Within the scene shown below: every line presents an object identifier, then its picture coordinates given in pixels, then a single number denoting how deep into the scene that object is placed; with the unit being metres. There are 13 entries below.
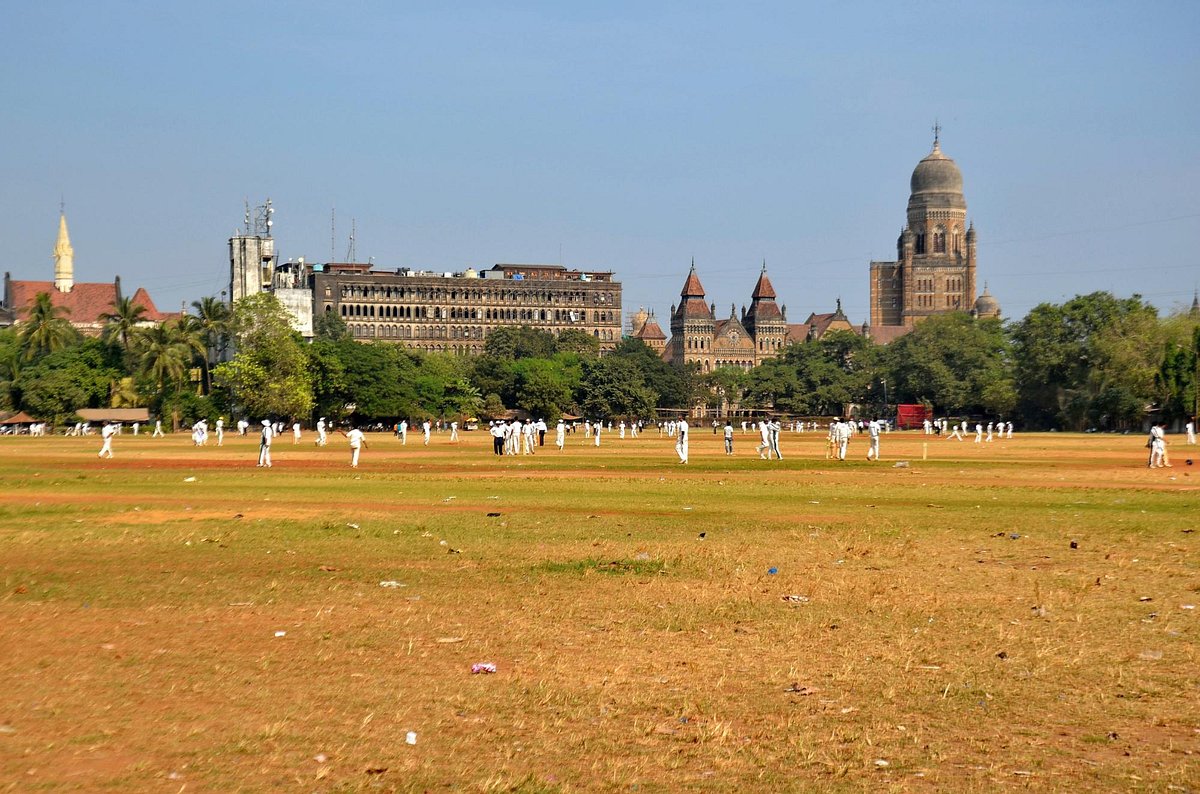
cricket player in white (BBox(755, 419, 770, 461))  57.28
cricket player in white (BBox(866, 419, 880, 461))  55.71
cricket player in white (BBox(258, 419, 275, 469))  49.97
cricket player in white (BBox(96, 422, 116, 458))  60.00
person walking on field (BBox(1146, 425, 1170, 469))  48.31
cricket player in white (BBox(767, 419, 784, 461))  56.51
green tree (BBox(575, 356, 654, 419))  151.62
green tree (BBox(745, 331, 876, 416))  163.75
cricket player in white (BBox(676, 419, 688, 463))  52.25
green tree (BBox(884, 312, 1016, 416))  140.88
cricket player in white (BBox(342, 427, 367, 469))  49.88
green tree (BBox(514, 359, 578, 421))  145.25
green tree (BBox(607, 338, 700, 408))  161.00
